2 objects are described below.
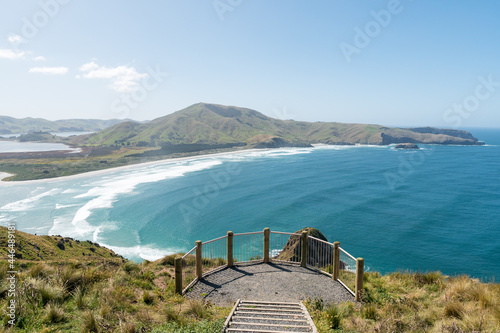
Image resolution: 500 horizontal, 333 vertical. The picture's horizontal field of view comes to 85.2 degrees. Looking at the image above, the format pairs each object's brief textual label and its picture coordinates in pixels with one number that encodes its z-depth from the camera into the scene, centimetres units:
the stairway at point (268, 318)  709
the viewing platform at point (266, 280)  985
